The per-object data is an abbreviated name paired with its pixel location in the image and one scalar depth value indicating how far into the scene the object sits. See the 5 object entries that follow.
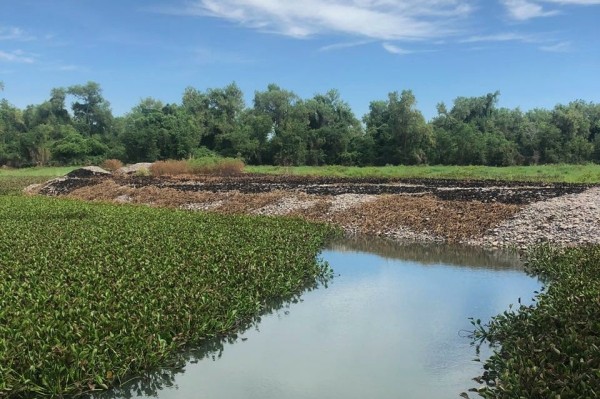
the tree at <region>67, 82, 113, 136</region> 121.94
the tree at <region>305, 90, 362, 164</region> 82.75
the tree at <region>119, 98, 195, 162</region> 81.44
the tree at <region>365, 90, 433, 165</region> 78.69
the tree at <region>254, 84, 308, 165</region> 79.81
